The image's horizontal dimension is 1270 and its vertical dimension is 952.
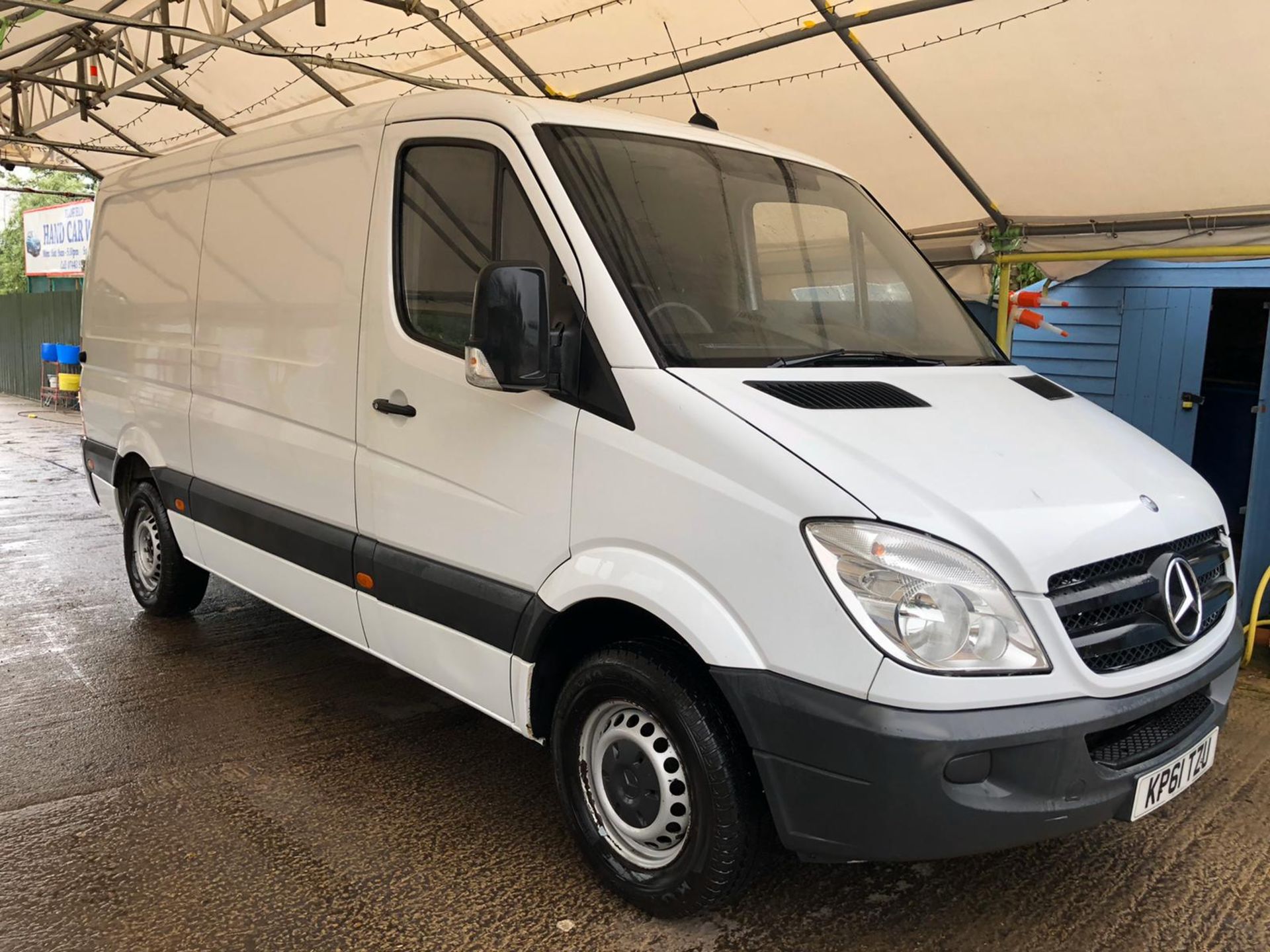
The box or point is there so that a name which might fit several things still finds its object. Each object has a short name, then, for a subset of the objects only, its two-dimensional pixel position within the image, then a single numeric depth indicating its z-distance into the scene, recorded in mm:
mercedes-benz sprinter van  2211
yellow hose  4789
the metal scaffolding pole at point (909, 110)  5676
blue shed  7000
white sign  21062
